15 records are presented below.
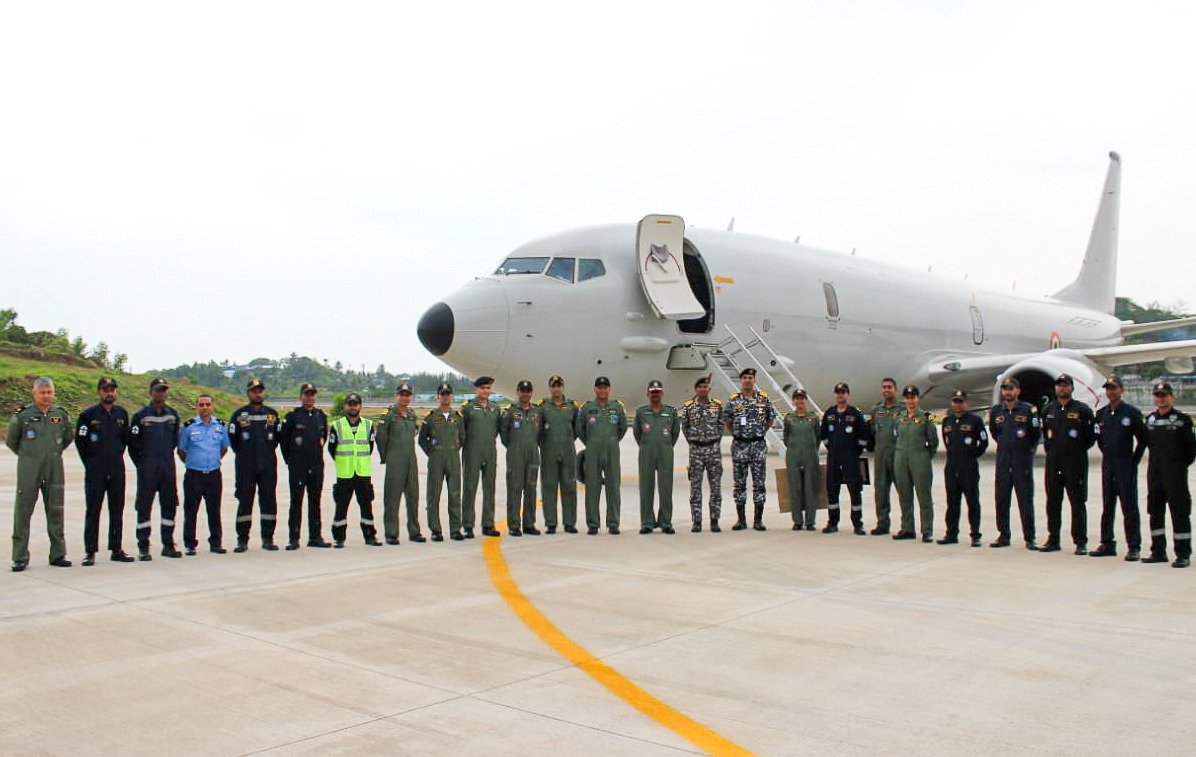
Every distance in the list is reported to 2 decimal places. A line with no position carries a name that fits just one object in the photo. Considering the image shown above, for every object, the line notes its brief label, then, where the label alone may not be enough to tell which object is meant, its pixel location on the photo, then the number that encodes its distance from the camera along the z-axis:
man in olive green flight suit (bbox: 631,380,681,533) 9.59
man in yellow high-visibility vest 8.69
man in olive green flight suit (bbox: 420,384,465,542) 9.09
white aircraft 13.27
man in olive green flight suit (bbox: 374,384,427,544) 8.91
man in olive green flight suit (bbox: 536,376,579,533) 9.63
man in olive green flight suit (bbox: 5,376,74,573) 7.55
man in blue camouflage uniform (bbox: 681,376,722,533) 9.77
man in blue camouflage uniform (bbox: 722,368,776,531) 9.82
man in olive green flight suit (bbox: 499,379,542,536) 9.45
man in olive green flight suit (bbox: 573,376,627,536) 9.68
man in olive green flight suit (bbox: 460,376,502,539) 9.30
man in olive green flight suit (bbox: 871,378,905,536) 9.57
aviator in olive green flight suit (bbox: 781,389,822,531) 9.84
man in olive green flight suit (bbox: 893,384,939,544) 9.19
